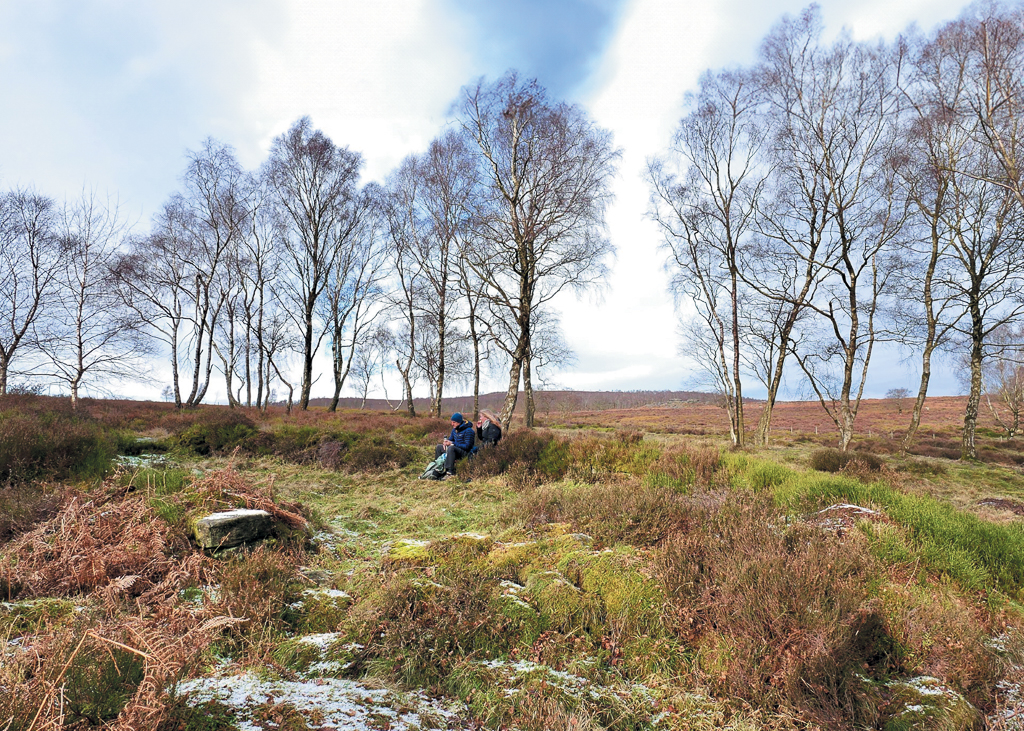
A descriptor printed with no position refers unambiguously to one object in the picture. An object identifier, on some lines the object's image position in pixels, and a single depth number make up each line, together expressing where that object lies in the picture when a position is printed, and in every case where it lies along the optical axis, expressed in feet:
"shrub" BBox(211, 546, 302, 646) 9.99
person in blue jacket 31.73
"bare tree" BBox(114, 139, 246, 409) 70.18
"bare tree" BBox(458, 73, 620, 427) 44.37
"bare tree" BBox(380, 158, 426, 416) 70.85
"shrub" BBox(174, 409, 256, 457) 33.86
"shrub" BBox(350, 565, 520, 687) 9.04
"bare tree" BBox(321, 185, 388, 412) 75.92
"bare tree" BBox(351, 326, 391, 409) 89.28
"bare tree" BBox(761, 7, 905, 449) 46.96
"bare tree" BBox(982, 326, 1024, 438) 84.79
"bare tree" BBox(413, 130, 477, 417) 48.83
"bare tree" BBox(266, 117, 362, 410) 67.56
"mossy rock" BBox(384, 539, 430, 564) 13.89
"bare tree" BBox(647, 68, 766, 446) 53.57
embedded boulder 13.69
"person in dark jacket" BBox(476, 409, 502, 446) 34.22
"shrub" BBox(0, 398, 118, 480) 19.21
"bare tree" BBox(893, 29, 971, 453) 42.37
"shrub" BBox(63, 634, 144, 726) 6.36
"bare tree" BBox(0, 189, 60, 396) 57.88
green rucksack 30.12
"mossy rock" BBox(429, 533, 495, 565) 13.75
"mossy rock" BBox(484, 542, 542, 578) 13.07
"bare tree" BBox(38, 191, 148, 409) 57.16
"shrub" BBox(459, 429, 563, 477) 29.71
